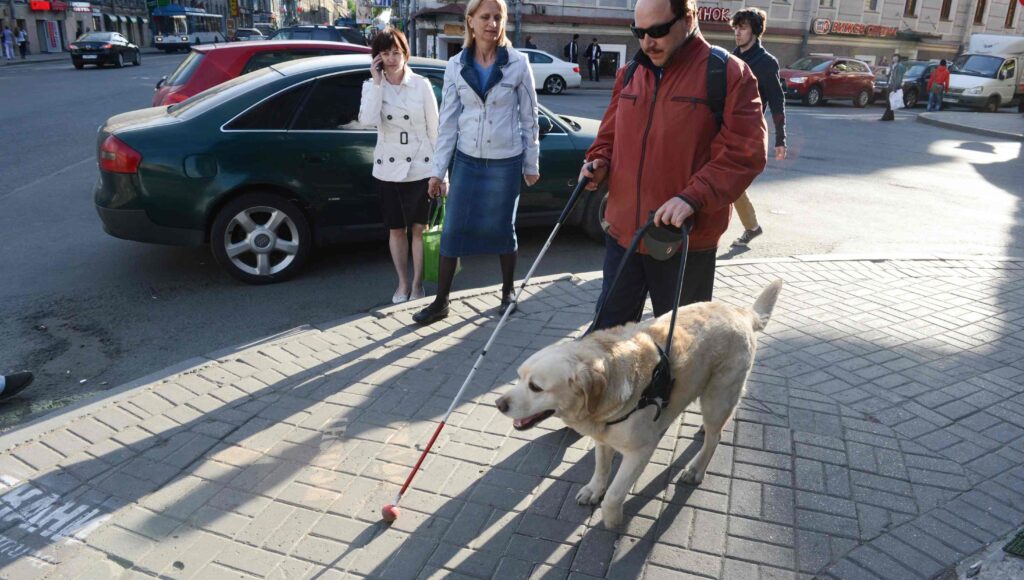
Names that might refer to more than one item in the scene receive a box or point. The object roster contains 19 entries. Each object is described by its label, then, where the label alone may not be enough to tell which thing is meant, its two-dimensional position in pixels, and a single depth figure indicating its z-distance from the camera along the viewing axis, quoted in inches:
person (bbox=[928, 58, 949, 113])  1001.8
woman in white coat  200.4
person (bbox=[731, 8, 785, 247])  252.4
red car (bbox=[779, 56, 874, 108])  1058.1
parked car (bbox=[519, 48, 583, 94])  1067.6
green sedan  216.8
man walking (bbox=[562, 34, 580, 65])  1386.6
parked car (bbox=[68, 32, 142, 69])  1291.8
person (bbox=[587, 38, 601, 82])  1343.5
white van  1062.4
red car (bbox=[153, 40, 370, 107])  344.8
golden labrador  105.2
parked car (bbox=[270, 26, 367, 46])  1101.1
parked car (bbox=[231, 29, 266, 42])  1880.9
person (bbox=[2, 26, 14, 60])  1473.9
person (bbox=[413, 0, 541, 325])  184.7
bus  1985.7
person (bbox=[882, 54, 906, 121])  947.2
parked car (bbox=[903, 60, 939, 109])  1112.2
